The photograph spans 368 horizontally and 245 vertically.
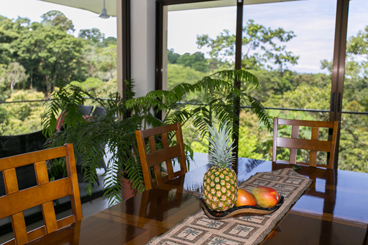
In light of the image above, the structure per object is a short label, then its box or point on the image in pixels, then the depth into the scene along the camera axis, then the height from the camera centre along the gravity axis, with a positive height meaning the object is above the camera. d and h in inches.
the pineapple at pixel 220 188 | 49.9 -14.6
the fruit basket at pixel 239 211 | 50.1 -18.1
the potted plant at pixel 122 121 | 111.0 -13.0
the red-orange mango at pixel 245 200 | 52.1 -16.8
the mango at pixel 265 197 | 52.6 -16.5
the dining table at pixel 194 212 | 44.9 -19.2
